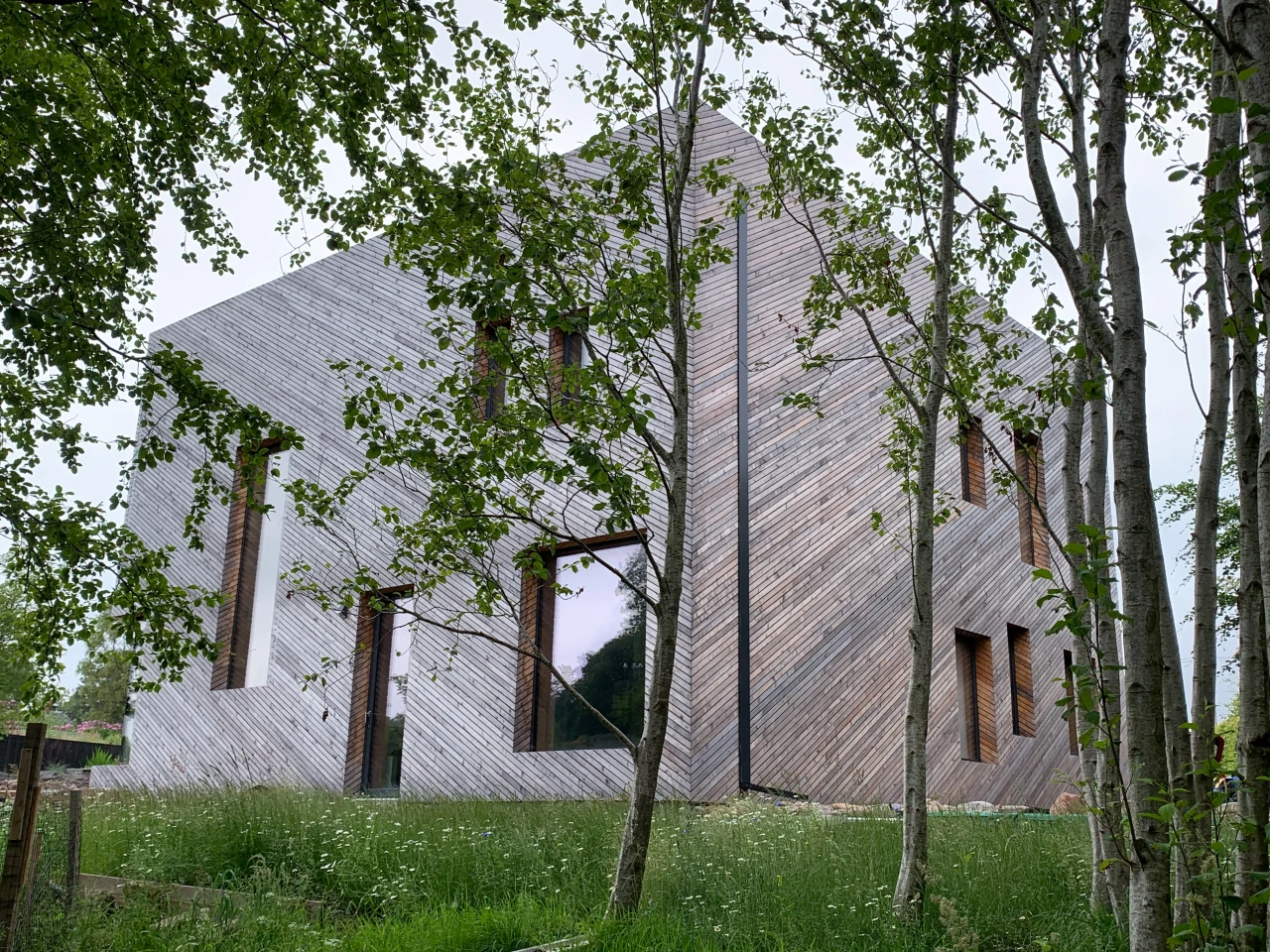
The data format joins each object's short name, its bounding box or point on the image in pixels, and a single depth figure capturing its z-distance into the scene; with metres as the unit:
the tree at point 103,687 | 29.18
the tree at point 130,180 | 5.09
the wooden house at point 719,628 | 9.67
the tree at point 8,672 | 20.28
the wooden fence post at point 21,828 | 3.84
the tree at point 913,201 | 4.71
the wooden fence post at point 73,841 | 5.11
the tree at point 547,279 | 4.48
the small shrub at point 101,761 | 15.46
